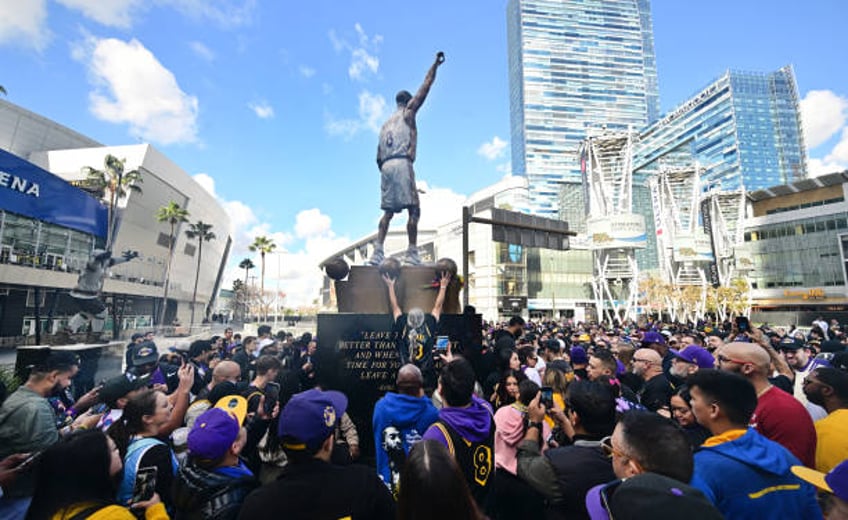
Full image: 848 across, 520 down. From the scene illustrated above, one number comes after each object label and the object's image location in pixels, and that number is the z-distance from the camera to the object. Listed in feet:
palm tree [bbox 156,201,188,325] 134.82
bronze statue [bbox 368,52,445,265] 22.29
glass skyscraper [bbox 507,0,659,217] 371.76
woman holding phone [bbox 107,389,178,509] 7.63
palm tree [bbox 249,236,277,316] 173.47
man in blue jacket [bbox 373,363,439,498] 9.79
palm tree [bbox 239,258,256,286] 231.30
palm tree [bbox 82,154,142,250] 110.63
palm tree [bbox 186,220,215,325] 161.80
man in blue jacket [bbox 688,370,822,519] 5.95
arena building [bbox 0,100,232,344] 53.21
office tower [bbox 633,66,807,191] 314.55
